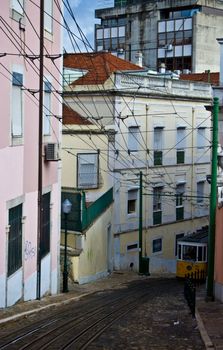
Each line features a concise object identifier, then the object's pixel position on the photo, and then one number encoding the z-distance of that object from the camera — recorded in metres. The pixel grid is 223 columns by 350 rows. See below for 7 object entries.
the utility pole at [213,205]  19.88
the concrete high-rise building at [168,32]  58.22
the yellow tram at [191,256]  30.98
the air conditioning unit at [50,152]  19.33
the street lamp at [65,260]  21.87
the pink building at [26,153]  15.47
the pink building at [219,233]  20.14
